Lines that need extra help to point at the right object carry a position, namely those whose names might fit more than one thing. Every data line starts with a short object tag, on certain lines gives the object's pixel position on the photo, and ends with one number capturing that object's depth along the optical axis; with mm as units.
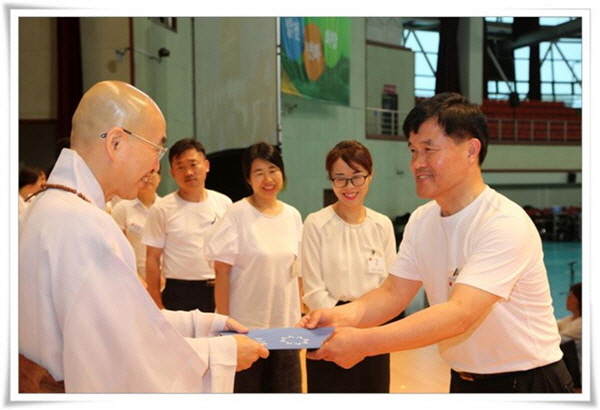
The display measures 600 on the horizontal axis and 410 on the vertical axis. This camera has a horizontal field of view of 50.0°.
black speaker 7074
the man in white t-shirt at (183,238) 4215
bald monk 1703
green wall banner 9852
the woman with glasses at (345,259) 3338
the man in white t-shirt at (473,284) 1983
